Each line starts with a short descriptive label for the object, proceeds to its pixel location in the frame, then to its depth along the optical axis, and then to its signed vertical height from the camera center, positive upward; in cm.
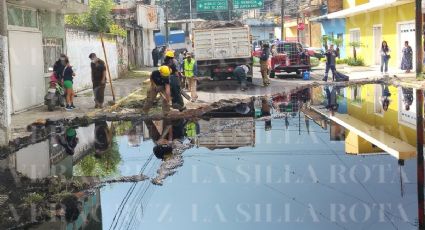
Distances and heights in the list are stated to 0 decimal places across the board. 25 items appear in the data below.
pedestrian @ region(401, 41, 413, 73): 2529 +1
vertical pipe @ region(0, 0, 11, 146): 1118 -30
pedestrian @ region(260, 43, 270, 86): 2323 -5
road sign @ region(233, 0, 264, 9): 4397 +454
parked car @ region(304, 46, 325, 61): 4252 +54
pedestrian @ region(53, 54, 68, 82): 1753 +0
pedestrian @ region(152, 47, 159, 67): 4070 +73
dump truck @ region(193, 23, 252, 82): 2319 +59
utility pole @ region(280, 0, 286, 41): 4939 +385
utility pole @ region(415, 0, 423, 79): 2175 +74
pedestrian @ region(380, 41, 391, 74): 2586 +14
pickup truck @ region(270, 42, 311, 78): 2766 -6
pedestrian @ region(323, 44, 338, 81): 2470 +3
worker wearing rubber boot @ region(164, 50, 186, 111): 1563 -57
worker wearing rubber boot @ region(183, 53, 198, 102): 1930 -24
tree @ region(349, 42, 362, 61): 3503 +86
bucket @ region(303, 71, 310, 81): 2738 -71
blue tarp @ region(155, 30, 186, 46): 5825 +278
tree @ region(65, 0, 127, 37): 3002 +269
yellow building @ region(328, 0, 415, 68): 2773 +186
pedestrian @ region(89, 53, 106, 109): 1683 -30
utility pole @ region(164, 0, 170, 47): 5461 +306
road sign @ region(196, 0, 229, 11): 4338 +452
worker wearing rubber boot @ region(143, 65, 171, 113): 1473 -57
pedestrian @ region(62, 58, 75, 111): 1719 -51
